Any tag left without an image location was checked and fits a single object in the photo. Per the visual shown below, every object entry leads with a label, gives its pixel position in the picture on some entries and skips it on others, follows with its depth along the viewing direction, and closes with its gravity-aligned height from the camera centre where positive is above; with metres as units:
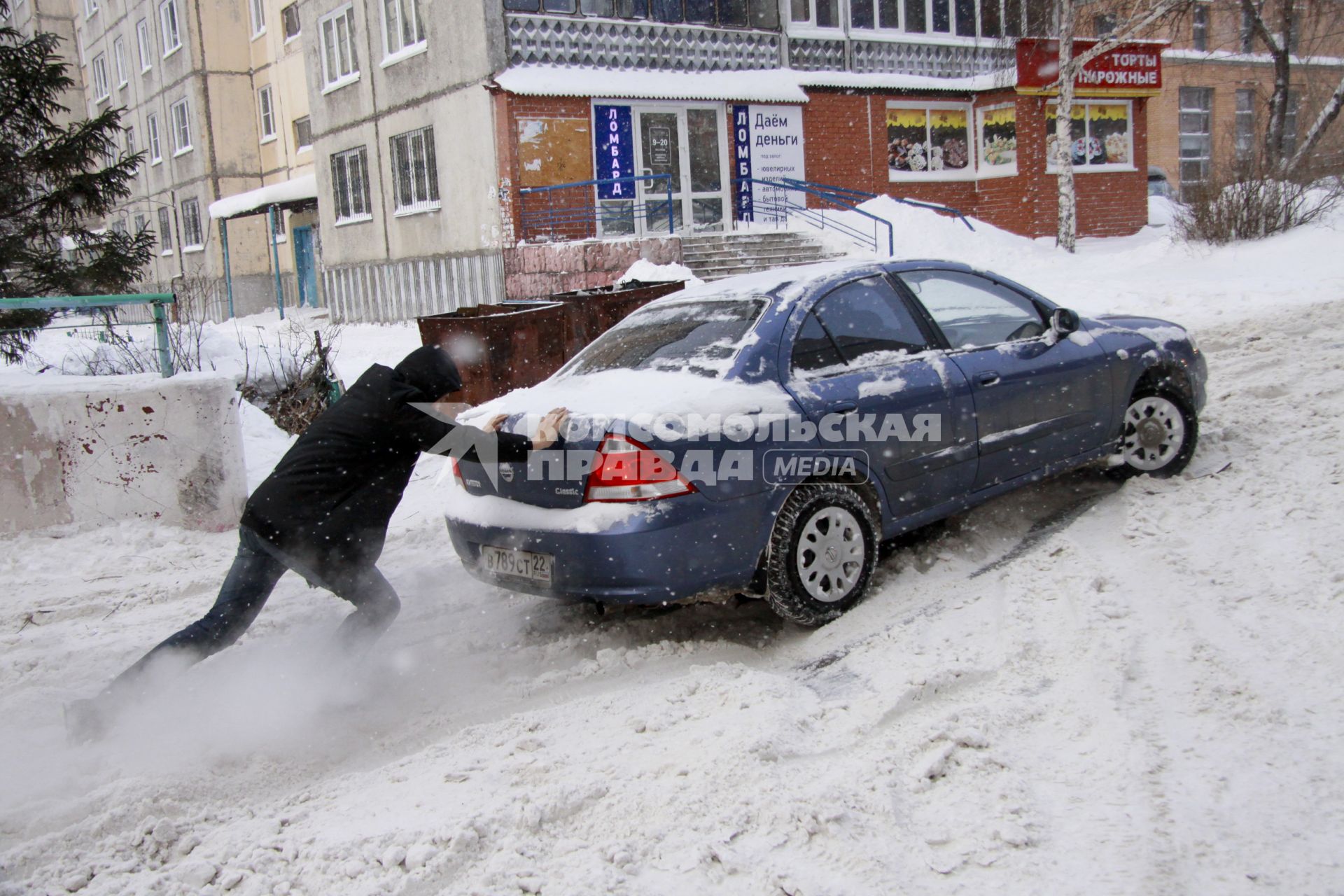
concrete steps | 17.30 +1.07
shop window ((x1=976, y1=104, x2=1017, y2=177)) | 22.36 +3.51
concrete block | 6.23 -0.62
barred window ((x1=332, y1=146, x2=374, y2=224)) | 21.95 +3.38
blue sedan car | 4.03 -0.54
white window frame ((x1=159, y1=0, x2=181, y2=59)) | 31.45 +9.92
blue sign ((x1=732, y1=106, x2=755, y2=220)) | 19.78 +3.34
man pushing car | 3.88 -0.61
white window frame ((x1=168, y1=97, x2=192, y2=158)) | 31.80 +6.99
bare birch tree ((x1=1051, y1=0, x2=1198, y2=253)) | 17.77 +4.11
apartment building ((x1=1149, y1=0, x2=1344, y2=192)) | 32.28 +6.28
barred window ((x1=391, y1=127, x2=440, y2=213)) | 19.56 +3.20
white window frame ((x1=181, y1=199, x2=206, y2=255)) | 31.91 +3.80
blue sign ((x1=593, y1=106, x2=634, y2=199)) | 18.14 +3.12
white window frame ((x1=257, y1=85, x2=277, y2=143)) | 30.80 +6.99
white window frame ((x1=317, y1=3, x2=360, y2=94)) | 21.44 +6.36
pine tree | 11.82 +2.01
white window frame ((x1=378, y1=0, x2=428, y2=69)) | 19.11 +5.54
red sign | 21.31 +4.81
